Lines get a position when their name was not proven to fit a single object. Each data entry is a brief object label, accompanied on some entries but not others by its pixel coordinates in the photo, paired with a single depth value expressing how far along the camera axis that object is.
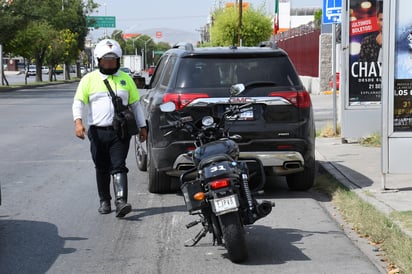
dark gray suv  9.00
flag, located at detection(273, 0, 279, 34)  39.13
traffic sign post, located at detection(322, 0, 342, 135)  15.45
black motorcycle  6.25
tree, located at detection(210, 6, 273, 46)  53.53
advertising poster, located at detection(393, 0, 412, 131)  9.10
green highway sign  88.28
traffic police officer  8.23
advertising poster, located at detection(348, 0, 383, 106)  13.84
